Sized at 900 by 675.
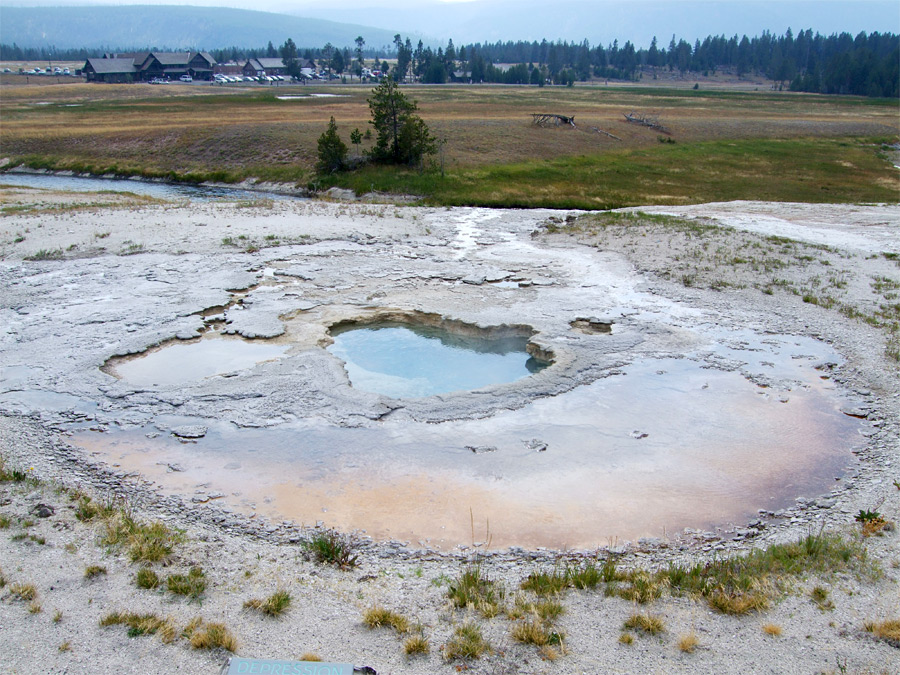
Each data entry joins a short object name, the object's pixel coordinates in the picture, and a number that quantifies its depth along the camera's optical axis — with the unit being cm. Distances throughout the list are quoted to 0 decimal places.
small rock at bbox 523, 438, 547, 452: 1118
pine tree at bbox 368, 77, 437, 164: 4075
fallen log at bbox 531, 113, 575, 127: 5975
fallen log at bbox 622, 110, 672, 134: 6425
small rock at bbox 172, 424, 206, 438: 1139
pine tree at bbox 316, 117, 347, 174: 4166
